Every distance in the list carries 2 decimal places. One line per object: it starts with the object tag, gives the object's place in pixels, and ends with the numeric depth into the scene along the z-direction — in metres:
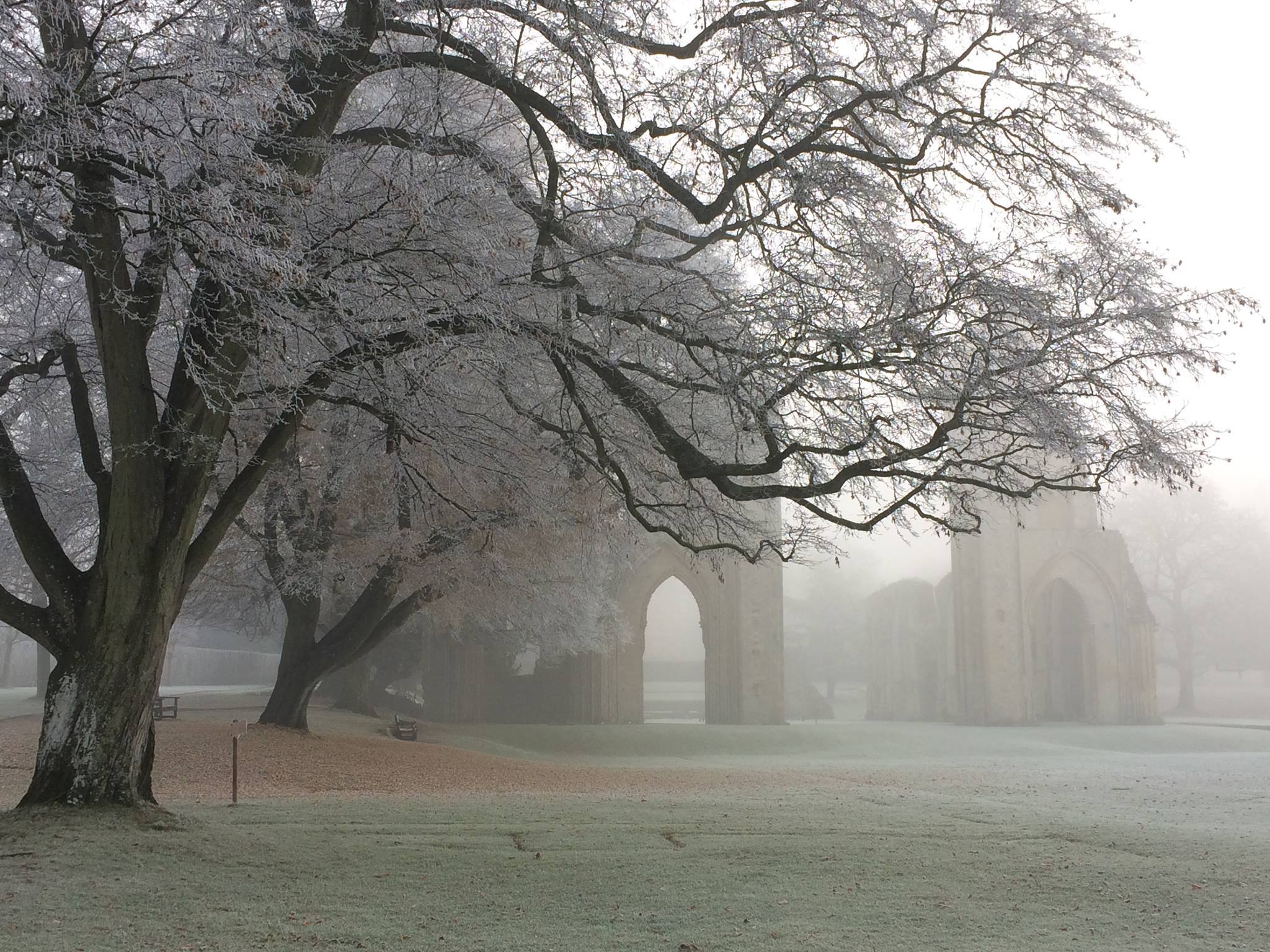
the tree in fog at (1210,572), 44.16
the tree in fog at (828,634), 49.31
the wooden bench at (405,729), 20.30
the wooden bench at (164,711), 19.07
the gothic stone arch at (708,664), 28.56
